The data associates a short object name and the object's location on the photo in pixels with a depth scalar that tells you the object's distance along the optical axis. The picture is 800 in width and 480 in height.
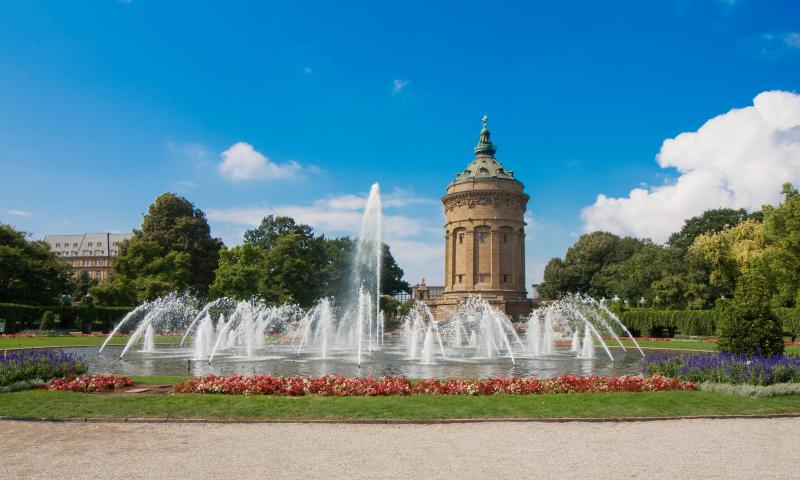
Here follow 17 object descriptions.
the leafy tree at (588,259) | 76.38
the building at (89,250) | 114.81
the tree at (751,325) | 14.83
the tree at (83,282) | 86.40
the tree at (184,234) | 61.00
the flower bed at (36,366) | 12.61
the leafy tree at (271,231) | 65.62
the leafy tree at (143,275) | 51.31
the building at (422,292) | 71.12
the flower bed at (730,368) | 12.87
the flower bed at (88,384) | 12.30
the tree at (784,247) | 37.06
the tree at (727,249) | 47.88
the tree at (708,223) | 65.69
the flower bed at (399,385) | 12.28
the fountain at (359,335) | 23.06
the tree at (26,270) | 49.25
